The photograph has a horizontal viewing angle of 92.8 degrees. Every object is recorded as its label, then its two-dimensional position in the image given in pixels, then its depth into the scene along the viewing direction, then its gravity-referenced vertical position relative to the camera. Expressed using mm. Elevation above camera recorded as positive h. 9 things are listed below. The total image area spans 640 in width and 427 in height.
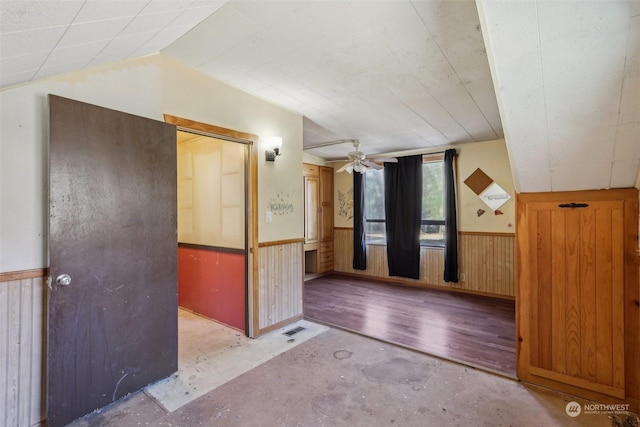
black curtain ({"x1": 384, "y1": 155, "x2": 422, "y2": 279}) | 5367 -7
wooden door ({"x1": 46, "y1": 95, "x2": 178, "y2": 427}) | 1834 -280
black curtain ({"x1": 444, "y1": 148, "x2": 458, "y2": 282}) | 4973 -159
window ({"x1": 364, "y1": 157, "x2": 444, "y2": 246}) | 5266 +170
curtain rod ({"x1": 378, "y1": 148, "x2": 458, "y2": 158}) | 5262 +1085
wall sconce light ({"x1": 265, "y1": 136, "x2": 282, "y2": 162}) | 3246 +721
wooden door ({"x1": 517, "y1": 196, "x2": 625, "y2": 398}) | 2010 -582
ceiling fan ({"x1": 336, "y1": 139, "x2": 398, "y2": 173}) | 4414 +758
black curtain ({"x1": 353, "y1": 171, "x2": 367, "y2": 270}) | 6066 -256
